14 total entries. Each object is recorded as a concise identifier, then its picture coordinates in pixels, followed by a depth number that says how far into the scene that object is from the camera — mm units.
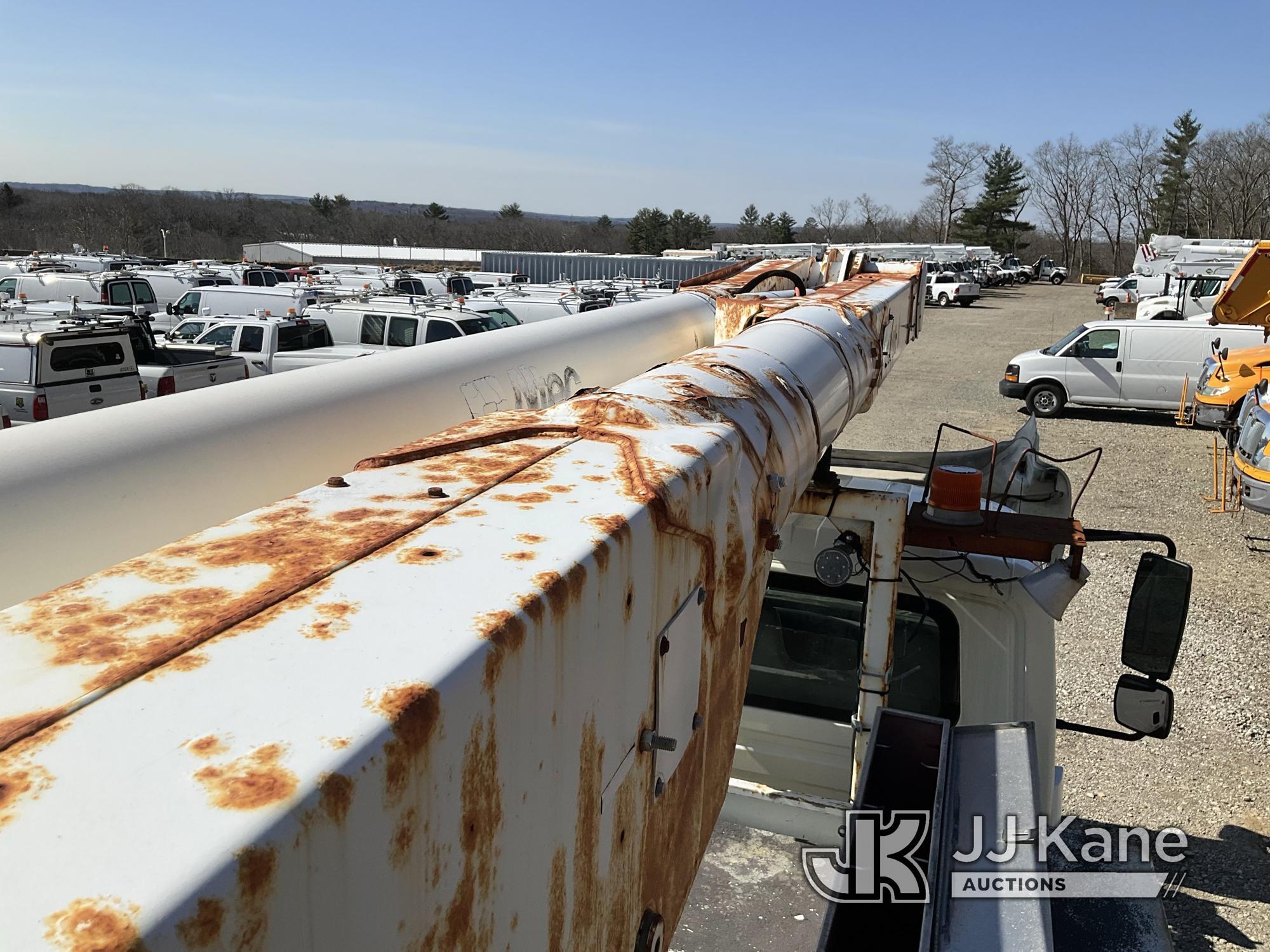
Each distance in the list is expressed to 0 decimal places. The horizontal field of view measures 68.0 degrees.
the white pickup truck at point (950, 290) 44469
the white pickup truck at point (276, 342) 14578
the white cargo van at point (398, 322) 15555
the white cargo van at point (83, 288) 23062
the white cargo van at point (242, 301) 19125
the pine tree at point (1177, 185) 74875
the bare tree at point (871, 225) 100125
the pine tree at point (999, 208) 82250
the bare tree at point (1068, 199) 86562
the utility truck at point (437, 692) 620
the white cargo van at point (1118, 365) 17422
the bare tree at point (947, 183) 88312
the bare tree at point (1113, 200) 83250
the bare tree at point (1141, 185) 80438
